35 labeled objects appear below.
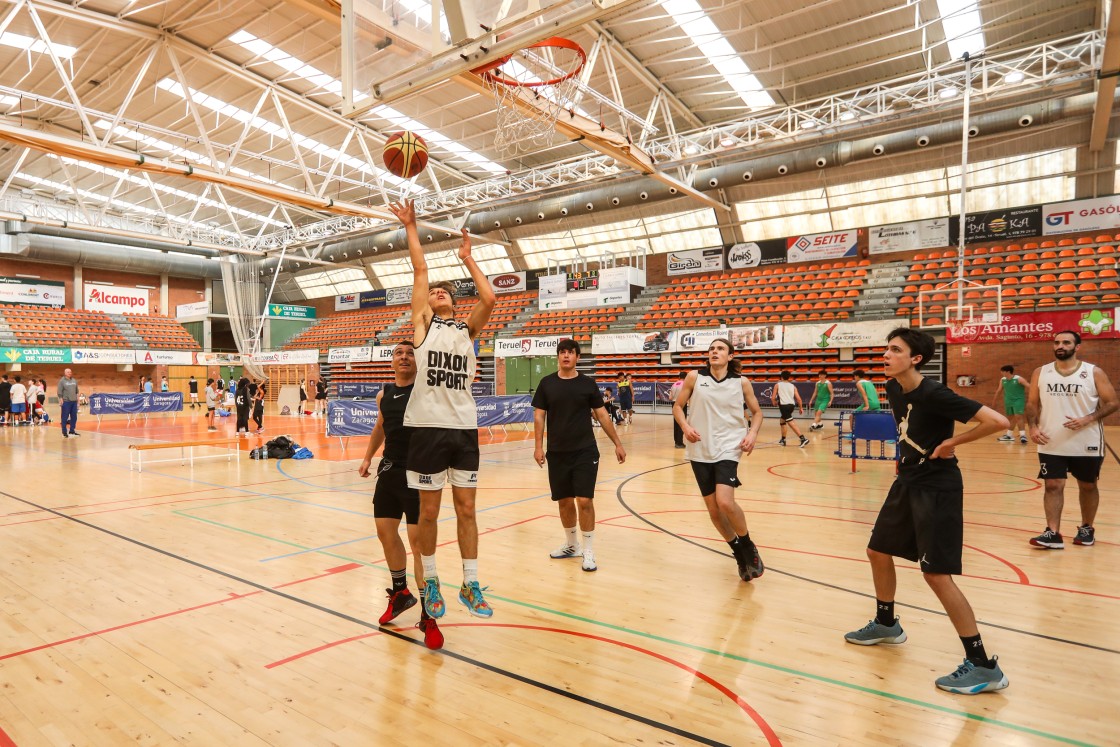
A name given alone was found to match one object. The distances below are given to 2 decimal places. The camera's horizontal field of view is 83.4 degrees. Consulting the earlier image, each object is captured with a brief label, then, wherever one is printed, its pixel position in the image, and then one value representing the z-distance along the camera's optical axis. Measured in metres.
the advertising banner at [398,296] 33.50
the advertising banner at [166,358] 29.39
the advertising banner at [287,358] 31.55
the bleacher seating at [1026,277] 16.22
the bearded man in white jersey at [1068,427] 4.76
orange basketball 5.38
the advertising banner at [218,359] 31.08
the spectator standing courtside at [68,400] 14.98
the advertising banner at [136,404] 19.42
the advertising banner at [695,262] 24.66
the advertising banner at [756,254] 23.20
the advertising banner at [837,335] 18.11
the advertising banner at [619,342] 22.33
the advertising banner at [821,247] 22.11
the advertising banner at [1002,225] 19.05
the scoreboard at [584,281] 25.59
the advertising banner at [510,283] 29.73
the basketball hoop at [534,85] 8.39
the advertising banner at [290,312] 35.25
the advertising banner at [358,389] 24.92
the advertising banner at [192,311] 33.06
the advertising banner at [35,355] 25.34
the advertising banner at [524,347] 23.83
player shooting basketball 3.20
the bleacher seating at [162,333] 31.42
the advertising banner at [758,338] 19.81
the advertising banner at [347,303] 36.09
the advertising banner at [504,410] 14.52
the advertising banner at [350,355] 29.70
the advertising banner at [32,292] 28.69
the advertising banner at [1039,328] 15.30
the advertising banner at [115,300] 31.73
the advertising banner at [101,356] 27.41
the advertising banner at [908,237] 20.53
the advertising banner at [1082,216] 17.95
